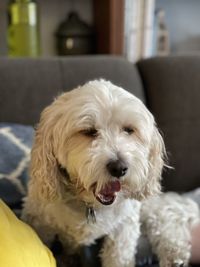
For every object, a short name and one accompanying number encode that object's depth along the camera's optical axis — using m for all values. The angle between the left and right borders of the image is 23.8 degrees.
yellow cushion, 0.99
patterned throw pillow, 1.38
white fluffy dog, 1.09
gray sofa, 1.60
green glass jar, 1.89
